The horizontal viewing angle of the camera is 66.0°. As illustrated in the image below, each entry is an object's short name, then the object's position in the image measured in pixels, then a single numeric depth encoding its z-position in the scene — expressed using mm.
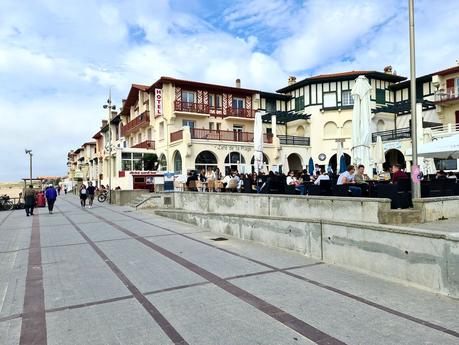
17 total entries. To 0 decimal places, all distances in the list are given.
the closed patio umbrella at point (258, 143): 16844
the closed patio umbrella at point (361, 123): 12305
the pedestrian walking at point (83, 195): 23516
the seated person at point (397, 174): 8789
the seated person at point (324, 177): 11469
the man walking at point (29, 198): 18906
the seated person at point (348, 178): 9742
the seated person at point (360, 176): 9727
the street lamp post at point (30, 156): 38506
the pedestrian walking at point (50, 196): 19553
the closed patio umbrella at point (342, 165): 15195
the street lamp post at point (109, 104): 27834
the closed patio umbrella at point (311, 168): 20338
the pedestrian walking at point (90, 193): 23625
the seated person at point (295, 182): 11367
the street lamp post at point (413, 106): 7457
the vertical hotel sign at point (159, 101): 31294
